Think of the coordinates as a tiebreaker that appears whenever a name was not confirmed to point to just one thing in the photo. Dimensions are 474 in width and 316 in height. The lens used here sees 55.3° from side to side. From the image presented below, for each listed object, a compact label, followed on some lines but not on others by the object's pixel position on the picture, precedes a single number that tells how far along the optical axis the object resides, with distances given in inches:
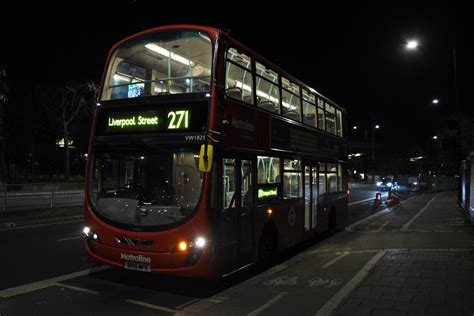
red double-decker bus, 275.9
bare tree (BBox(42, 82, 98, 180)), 1702.8
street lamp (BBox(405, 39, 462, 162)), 889.5
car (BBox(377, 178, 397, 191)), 2130.2
